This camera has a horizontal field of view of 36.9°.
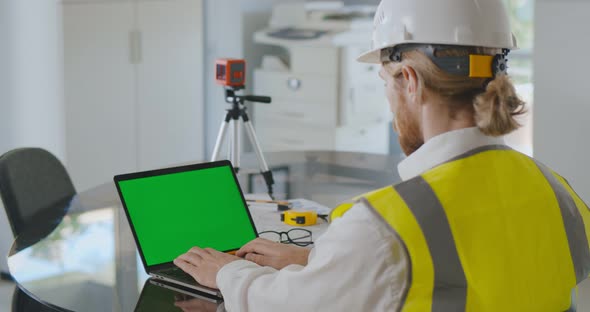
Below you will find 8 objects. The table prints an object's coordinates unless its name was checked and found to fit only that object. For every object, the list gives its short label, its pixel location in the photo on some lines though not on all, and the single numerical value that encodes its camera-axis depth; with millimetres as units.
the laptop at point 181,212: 2016
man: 1400
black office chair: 2662
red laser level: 2852
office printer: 5332
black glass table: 1831
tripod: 2906
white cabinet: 4730
